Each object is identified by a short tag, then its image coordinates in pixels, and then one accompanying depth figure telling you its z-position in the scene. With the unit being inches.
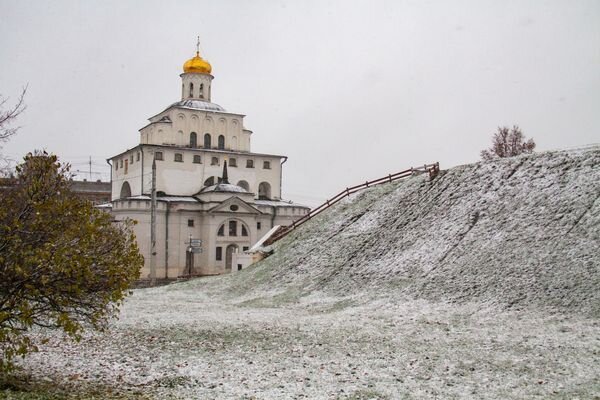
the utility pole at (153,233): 1894.7
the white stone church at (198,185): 2363.4
